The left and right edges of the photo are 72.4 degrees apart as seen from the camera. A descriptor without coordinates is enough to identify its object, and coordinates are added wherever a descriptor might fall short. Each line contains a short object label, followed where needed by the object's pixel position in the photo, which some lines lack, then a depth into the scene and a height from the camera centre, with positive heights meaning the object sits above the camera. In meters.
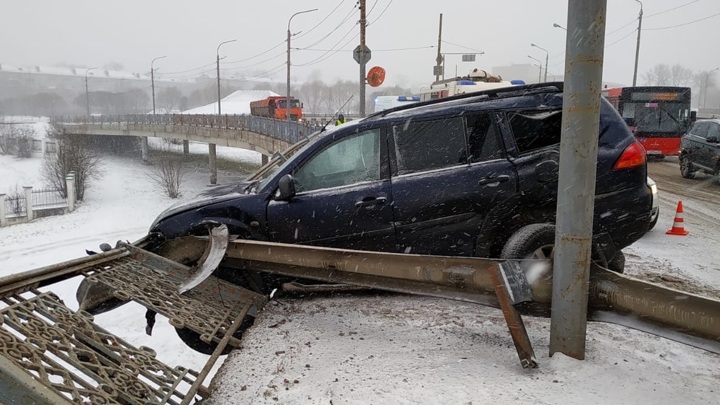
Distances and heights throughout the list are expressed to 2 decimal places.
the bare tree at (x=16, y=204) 33.84 -4.94
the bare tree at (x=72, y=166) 39.22 -2.68
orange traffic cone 8.27 -1.47
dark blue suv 4.46 -0.48
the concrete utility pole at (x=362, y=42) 14.91 +2.81
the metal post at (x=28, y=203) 33.31 -4.74
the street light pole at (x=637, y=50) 28.53 +5.34
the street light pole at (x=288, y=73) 28.75 +3.61
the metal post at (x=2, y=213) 31.59 -5.17
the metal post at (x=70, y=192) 35.62 -4.27
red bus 20.44 +1.14
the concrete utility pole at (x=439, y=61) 34.78 +5.52
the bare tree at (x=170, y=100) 142.62 +10.30
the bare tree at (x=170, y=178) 38.69 -3.55
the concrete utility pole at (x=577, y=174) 2.81 -0.21
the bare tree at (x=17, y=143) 62.88 -1.31
